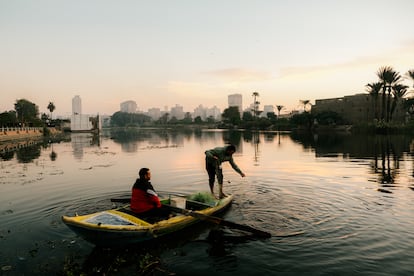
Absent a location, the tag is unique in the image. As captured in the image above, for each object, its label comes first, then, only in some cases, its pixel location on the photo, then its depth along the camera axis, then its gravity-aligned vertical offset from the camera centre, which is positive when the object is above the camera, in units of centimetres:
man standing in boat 1152 -125
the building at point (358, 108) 8259 +528
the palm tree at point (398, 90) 6839 +826
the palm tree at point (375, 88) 7050 +905
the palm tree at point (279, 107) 14250 +955
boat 700 -253
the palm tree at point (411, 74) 6485 +1134
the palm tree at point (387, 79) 6706 +1079
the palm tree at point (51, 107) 12644 +979
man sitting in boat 813 -201
